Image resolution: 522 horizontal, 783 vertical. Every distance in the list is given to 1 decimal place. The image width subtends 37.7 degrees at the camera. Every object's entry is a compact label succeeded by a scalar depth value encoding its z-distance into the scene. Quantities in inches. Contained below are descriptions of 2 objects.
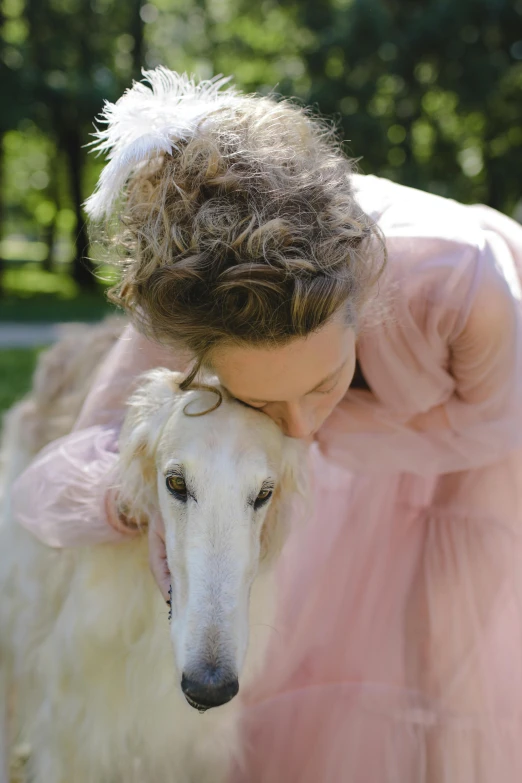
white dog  59.4
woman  60.0
